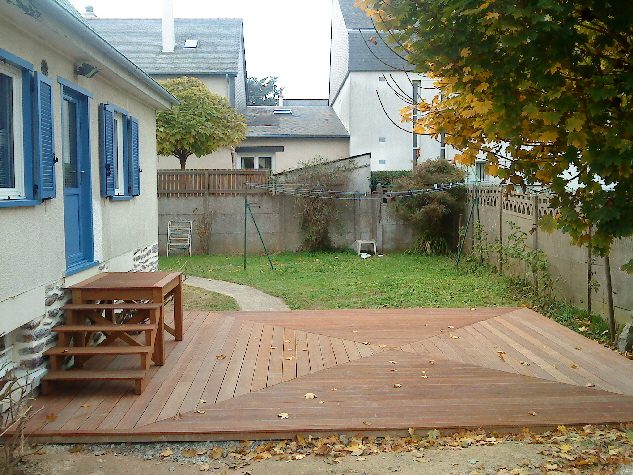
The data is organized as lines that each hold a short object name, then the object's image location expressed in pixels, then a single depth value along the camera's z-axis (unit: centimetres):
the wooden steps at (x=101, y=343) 522
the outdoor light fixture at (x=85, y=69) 626
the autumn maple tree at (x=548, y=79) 357
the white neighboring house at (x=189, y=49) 2097
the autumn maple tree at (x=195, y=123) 1678
